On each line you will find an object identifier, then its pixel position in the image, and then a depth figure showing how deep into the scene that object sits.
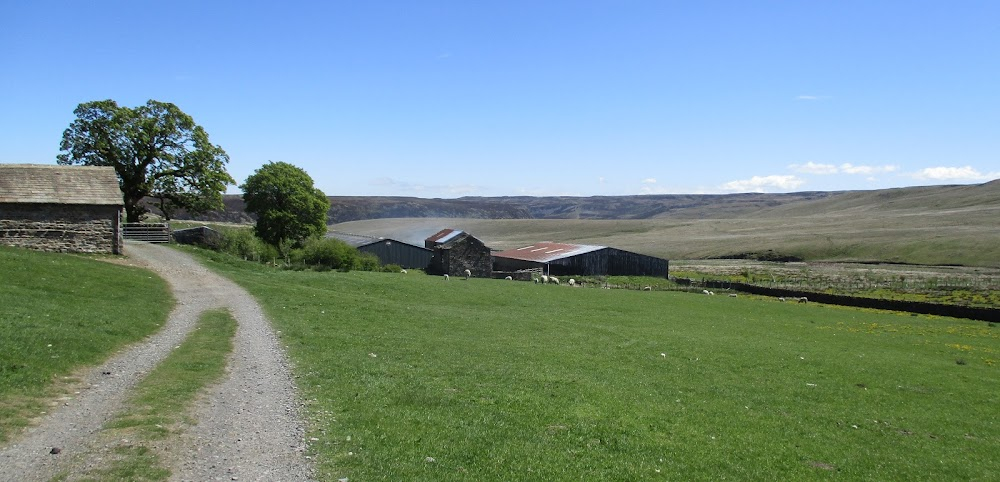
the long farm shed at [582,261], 77.44
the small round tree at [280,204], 65.56
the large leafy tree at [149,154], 49.25
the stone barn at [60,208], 35.22
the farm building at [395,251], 70.31
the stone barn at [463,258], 67.44
